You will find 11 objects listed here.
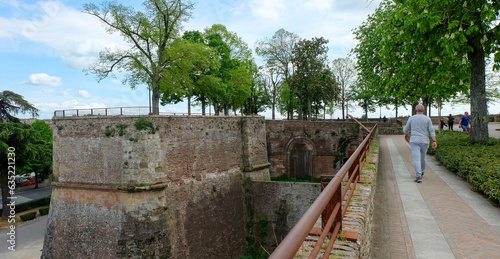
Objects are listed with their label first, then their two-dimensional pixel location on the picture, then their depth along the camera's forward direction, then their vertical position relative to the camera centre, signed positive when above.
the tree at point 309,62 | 30.88 +7.15
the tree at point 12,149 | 21.12 -0.97
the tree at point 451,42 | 10.05 +3.15
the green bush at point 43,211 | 23.96 -6.13
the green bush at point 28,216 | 22.61 -6.21
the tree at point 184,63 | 21.84 +5.47
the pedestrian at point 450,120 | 24.10 +0.55
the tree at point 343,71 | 42.72 +8.41
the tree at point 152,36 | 20.91 +7.16
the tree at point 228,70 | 31.61 +6.90
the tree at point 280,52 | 35.41 +9.60
